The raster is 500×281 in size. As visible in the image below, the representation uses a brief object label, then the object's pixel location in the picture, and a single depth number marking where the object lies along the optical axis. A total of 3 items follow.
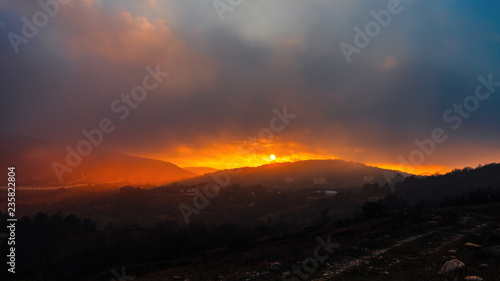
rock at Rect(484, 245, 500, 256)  12.63
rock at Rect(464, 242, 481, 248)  15.47
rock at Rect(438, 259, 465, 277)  10.15
